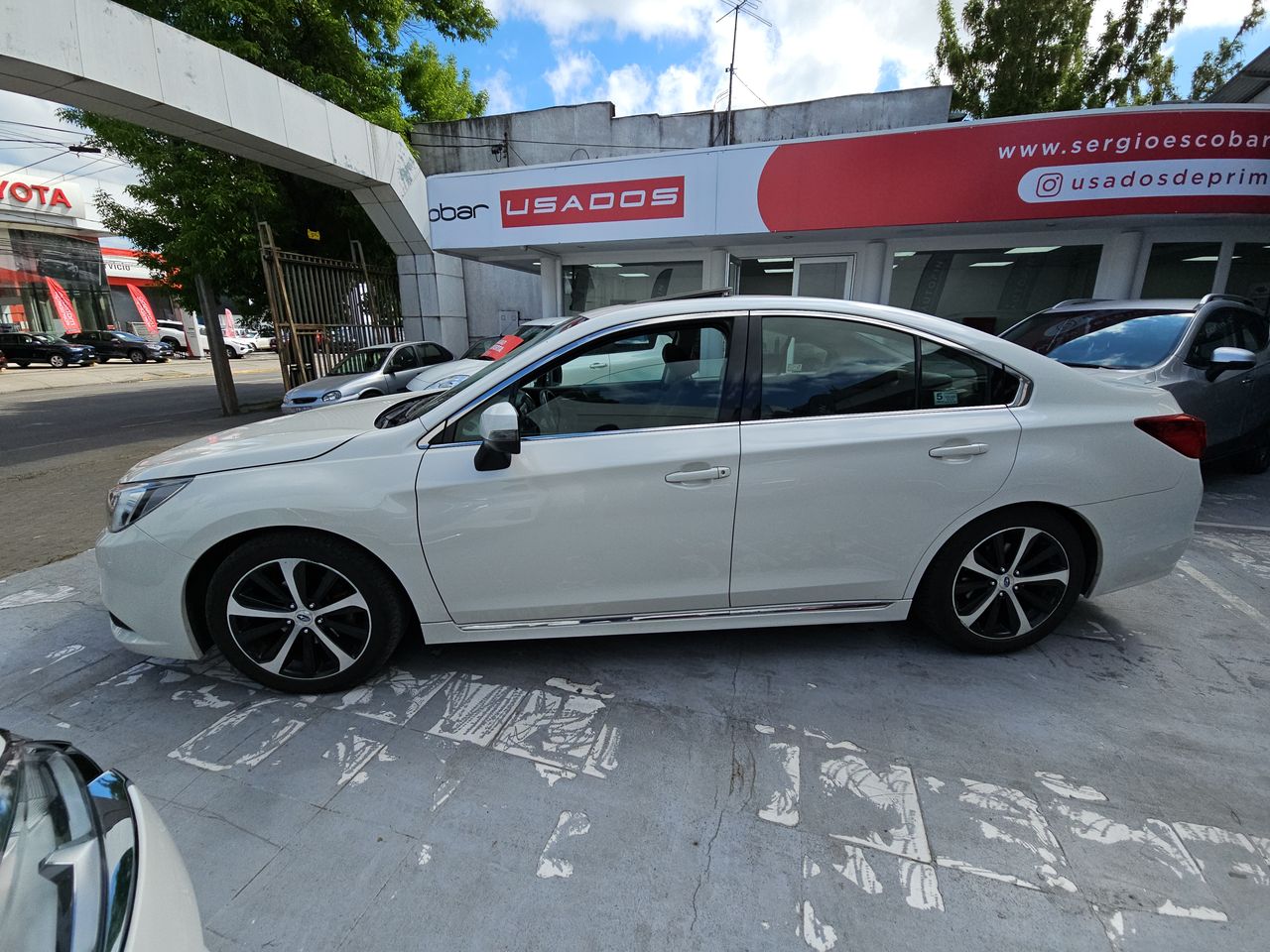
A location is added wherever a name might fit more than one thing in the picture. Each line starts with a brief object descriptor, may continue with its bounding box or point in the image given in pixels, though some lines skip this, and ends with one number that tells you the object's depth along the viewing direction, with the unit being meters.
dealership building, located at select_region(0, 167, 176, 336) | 27.88
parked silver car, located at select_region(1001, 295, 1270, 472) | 4.67
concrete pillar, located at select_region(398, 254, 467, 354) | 12.85
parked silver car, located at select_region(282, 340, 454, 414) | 9.59
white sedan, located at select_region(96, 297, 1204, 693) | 2.45
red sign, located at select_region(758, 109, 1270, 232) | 6.96
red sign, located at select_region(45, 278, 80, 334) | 29.78
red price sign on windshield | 6.39
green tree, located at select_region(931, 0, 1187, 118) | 17.03
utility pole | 12.03
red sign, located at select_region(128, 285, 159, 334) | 33.19
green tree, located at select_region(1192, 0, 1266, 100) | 20.52
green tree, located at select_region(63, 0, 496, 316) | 10.57
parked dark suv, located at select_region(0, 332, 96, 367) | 24.41
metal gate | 11.06
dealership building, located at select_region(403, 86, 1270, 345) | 7.10
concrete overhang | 6.43
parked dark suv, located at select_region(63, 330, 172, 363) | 26.86
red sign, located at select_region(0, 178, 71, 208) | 27.22
